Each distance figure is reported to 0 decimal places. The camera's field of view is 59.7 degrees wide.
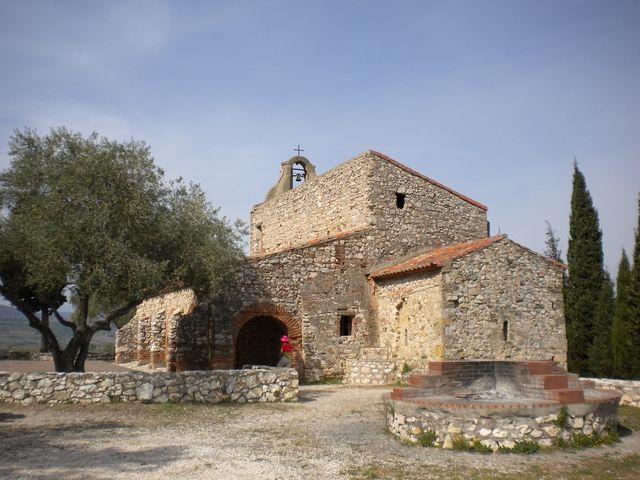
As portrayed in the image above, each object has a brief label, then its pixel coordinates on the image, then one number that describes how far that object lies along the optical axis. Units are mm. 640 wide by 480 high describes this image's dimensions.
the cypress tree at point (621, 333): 16719
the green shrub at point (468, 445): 8242
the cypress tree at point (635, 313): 16312
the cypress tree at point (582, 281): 20062
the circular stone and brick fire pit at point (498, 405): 8320
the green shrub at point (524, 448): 8180
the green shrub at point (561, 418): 8447
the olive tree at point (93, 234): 12547
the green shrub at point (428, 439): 8617
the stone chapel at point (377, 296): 16266
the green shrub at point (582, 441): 8461
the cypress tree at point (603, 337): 18734
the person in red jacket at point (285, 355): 14984
